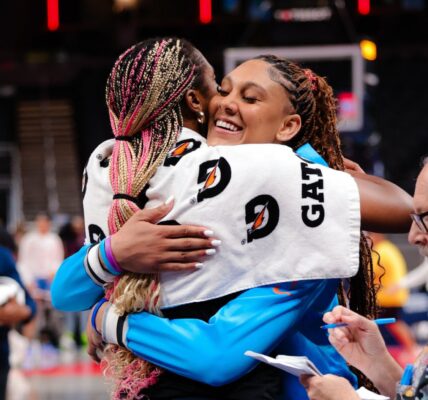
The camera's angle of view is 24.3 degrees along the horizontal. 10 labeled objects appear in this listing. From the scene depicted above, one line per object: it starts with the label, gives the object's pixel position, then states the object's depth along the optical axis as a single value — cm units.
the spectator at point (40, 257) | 1419
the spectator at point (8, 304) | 443
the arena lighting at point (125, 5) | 1992
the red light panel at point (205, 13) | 1962
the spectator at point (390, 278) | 999
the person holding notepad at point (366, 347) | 210
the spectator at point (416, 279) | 1002
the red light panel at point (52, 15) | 2025
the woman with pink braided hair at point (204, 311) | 229
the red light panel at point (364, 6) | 1692
